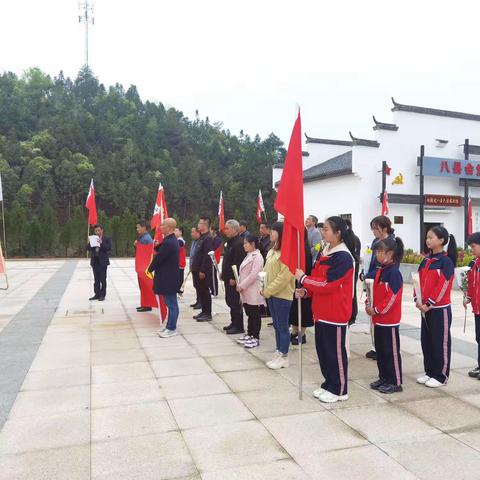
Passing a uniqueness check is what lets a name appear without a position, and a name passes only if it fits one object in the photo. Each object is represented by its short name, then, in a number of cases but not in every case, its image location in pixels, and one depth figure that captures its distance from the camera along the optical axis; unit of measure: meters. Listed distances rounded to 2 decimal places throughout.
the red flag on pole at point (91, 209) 11.73
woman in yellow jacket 4.93
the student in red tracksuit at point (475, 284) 4.47
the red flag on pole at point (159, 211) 9.63
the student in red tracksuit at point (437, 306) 4.26
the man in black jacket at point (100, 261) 9.87
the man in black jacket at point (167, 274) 6.42
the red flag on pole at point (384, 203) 18.67
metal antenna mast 73.75
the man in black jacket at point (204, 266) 7.65
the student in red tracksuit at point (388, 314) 4.15
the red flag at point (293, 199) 4.05
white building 19.69
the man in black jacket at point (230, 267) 6.57
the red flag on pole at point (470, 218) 19.40
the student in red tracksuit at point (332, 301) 3.84
